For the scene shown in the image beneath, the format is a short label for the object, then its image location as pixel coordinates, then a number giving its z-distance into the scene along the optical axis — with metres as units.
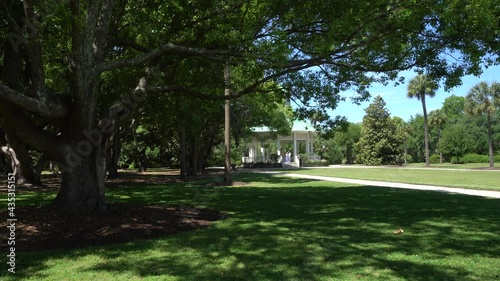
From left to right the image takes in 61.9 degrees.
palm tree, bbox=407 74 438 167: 54.21
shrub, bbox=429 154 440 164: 75.47
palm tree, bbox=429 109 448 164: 69.81
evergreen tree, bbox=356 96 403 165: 59.31
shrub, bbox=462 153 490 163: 66.09
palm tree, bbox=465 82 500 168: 51.50
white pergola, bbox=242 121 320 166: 46.38
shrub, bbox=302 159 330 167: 51.25
